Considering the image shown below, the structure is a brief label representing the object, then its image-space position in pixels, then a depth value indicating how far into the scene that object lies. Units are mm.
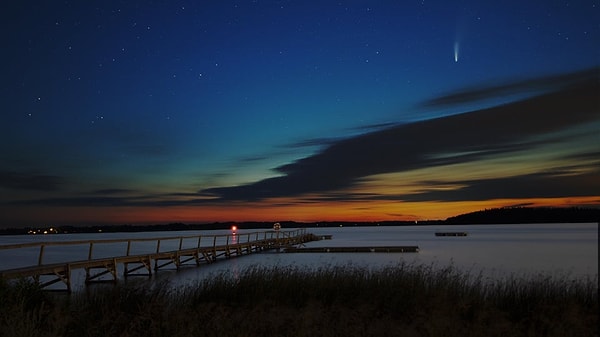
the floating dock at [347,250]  56844
